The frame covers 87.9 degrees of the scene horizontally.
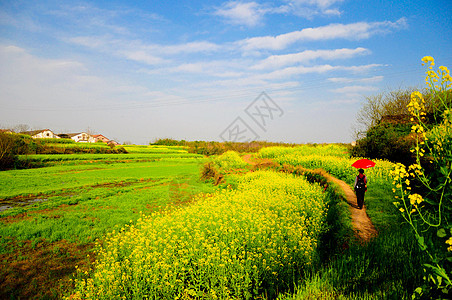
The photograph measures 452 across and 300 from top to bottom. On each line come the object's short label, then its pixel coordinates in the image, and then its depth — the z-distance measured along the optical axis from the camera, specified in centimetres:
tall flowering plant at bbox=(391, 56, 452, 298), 248
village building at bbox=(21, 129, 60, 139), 7654
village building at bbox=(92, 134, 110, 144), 10164
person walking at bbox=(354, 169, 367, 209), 966
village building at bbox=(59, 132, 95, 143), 9612
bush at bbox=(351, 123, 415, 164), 1816
